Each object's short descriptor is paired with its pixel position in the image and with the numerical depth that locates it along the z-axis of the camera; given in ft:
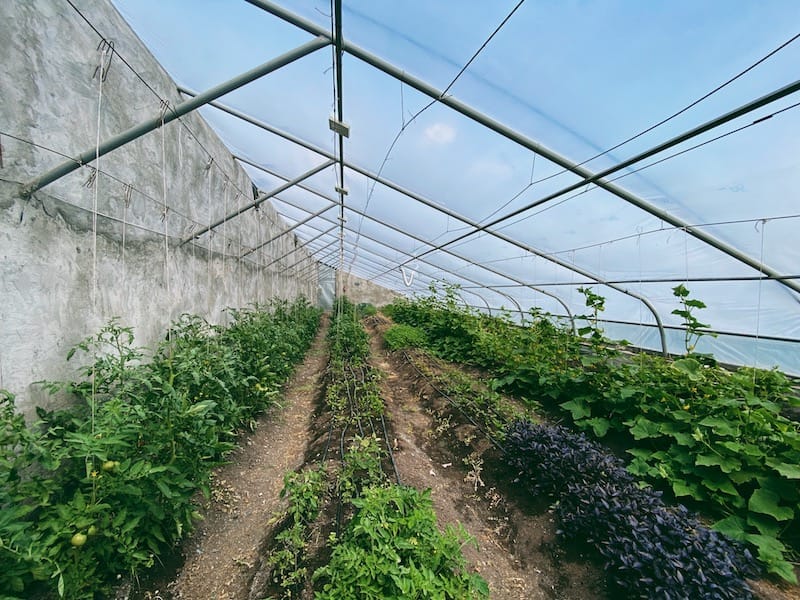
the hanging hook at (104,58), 8.72
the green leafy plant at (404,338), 27.12
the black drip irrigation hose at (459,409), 10.62
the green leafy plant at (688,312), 9.62
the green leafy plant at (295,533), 6.13
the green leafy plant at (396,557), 4.99
